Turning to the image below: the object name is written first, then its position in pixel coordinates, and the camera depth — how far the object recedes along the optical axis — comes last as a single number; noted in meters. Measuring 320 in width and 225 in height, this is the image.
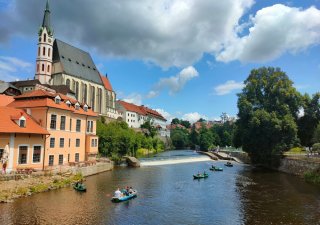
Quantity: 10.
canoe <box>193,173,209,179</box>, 34.19
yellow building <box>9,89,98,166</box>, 30.25
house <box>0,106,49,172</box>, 25.75
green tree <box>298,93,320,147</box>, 48.43
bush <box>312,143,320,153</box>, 36.87
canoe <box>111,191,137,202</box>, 21.76
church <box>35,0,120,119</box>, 76.77
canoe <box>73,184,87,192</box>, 24.35
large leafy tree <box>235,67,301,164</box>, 43.56
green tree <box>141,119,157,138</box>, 96.99
